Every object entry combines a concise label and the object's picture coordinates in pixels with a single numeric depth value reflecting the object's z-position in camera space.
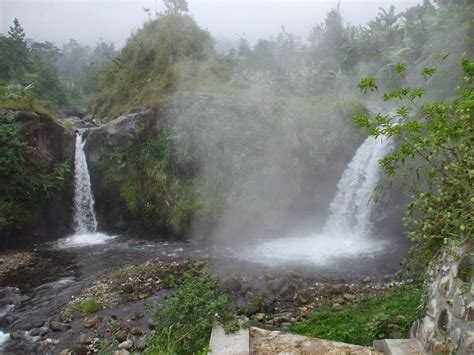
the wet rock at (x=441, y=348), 3.36
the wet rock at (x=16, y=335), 7.35
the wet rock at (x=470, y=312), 3.09
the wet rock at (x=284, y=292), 8.44
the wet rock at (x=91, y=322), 7.66
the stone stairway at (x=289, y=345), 3.91
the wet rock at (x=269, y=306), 7.80
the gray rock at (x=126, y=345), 6.70
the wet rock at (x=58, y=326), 7.60
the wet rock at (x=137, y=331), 7.24
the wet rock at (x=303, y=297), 8.15
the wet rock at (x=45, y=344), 7.00
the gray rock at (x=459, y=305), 3.20
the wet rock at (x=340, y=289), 8.45
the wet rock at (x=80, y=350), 6.74
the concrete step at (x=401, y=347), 3.77
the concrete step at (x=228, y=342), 4.01
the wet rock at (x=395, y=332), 4.70
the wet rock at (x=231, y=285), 8.74
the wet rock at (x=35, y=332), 7.46
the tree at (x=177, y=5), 23.82
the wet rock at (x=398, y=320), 5.03
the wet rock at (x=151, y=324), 7.42
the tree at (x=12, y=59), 24.84
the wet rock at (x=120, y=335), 7.04
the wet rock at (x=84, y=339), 7.10
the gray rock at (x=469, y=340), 3.04
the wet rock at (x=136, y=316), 7.84
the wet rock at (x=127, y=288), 9.05
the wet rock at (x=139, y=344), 6.42
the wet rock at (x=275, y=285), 8.66
